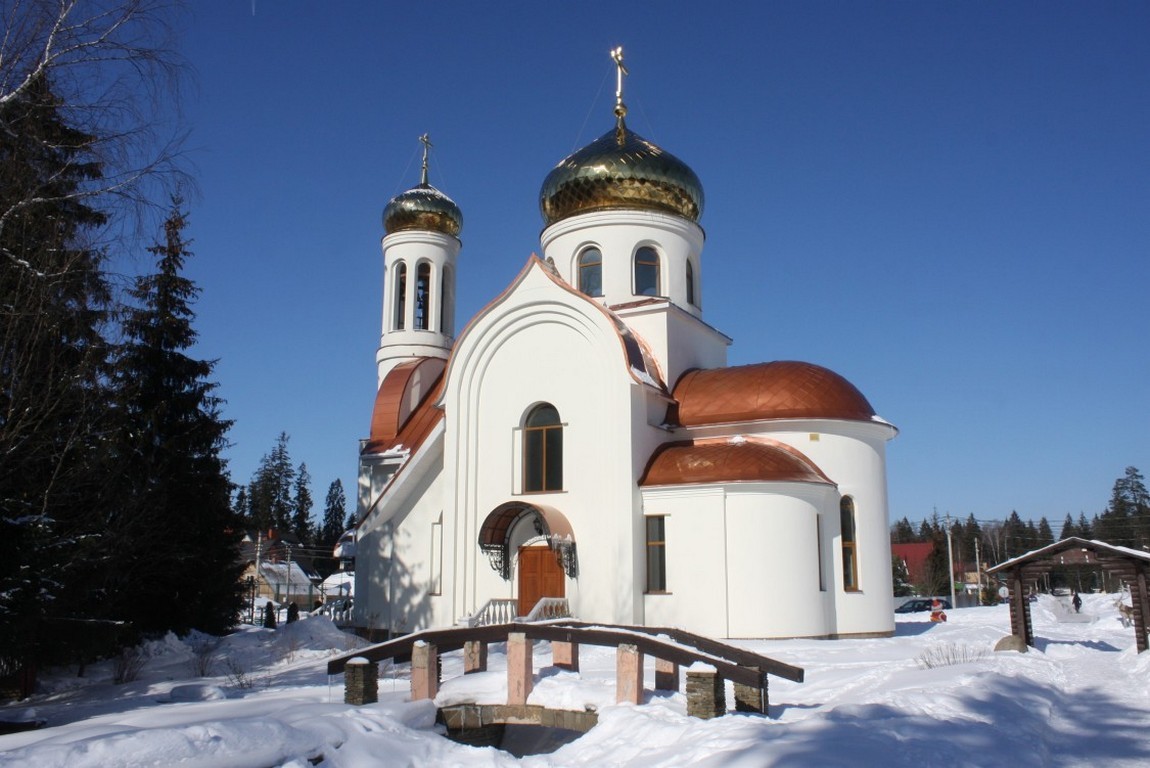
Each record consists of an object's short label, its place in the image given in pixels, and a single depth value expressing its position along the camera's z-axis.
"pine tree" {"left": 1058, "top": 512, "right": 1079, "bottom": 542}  89.25
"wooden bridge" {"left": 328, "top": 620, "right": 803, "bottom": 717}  9.21
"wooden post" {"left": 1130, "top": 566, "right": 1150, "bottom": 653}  15.30
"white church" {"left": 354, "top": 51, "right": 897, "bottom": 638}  18.33
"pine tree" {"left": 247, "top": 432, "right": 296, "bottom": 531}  80.44
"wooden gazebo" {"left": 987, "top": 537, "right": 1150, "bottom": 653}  15.52
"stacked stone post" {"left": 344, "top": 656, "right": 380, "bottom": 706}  10.17
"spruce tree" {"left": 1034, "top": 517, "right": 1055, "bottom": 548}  86.91
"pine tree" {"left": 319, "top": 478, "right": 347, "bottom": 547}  86.81
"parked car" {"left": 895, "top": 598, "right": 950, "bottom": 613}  39.16
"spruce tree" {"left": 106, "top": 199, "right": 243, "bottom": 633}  18.11
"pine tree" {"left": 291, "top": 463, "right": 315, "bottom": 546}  83.50
